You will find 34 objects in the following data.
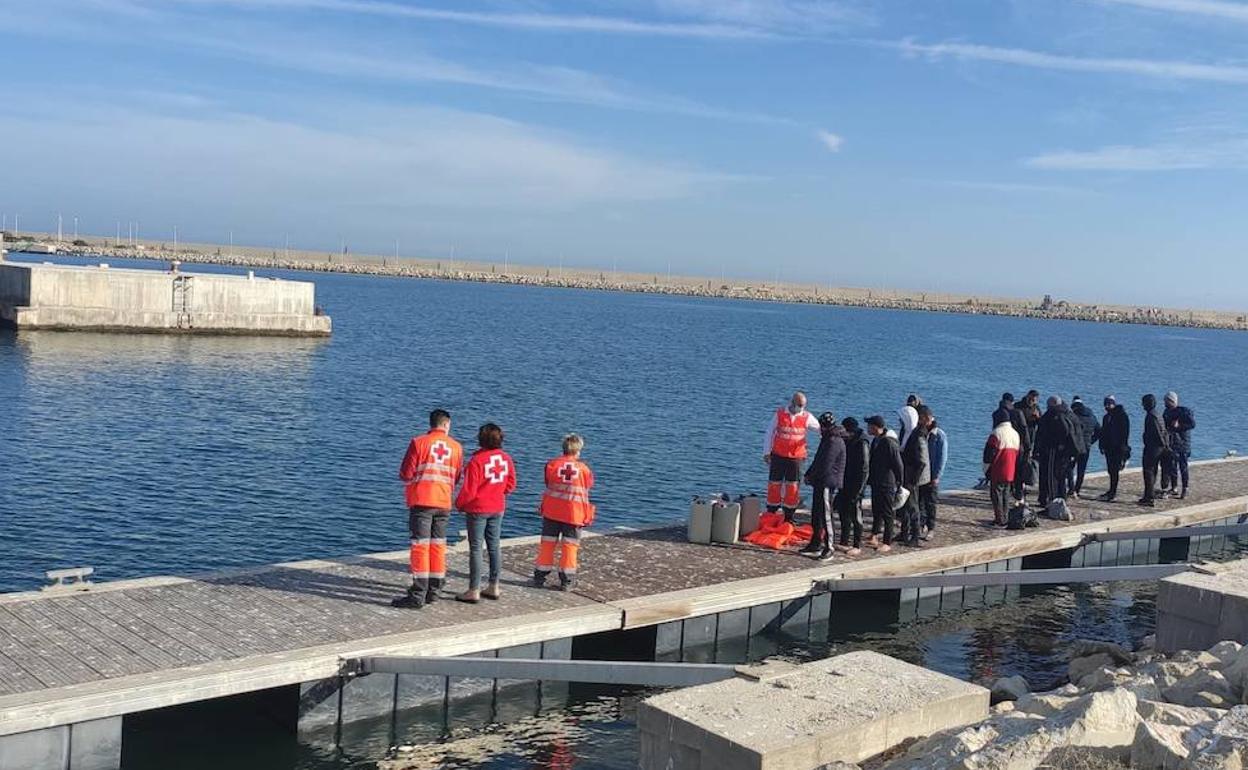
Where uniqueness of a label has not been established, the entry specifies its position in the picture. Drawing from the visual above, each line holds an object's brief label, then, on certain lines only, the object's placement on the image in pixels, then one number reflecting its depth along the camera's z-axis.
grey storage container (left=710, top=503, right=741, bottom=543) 14.32
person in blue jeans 10.76
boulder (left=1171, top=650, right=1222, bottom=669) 9.25
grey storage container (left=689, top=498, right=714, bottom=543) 14.31
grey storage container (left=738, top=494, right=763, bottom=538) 14.54
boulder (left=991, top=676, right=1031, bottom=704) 10.98
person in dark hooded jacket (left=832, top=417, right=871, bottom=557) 13.55
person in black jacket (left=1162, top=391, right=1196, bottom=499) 18.47
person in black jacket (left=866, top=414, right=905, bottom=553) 13.95
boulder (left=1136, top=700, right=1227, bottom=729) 6.99
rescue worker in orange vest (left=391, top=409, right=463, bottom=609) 10.39
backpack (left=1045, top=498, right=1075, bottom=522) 17.03
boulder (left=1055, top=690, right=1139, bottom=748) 6.71
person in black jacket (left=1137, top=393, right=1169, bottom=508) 17.83
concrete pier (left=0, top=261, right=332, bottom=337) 47.44
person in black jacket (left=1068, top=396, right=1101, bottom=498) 17.62
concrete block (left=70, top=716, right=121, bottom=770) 8.42
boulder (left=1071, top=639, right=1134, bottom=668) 11.98
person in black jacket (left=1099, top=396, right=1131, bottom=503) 17.78
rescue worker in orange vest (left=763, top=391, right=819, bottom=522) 14.28
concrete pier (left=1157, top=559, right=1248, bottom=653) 10.80
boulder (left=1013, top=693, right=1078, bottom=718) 8.54
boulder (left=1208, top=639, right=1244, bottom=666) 9.08
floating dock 8.54
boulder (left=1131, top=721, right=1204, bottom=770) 6.12
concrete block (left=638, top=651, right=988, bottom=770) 6.70
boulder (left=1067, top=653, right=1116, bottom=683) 11.94
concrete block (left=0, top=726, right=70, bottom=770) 8.03
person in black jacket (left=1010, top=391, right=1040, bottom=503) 17.22
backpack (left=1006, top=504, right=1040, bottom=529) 16.27
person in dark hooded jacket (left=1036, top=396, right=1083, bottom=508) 16.94
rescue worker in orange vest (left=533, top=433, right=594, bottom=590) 11.16
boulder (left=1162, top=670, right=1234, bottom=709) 8.16
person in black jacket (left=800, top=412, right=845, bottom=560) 13.27
